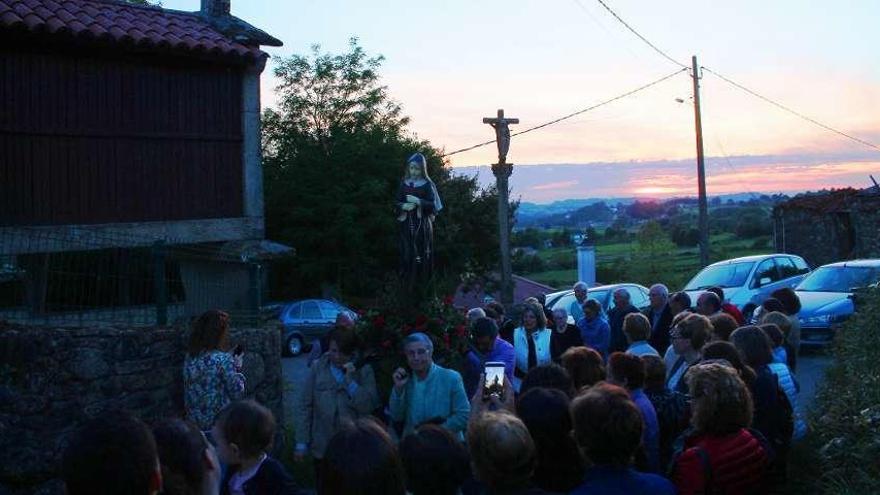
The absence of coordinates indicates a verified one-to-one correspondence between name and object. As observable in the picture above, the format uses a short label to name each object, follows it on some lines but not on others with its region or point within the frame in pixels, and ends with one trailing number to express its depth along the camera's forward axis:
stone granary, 10.63
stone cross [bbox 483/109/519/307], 22.36
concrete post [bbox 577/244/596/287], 25.78
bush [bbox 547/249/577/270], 52.69
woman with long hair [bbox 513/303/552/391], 8.84
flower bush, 7.66
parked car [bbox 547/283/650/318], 16.77
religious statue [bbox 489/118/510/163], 22.33
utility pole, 27.47
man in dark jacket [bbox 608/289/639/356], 10.77
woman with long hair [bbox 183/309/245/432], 6.37
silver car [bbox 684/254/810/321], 18.22
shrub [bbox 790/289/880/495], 5.44
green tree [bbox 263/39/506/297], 31.58
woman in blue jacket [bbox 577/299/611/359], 10.24
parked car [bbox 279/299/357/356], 24.20
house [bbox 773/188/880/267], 27.28
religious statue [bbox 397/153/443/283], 8.49
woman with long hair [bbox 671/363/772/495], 4.24
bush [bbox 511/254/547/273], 41.75
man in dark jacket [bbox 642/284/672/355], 9.96
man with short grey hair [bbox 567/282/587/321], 12.86
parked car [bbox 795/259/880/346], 16.36
